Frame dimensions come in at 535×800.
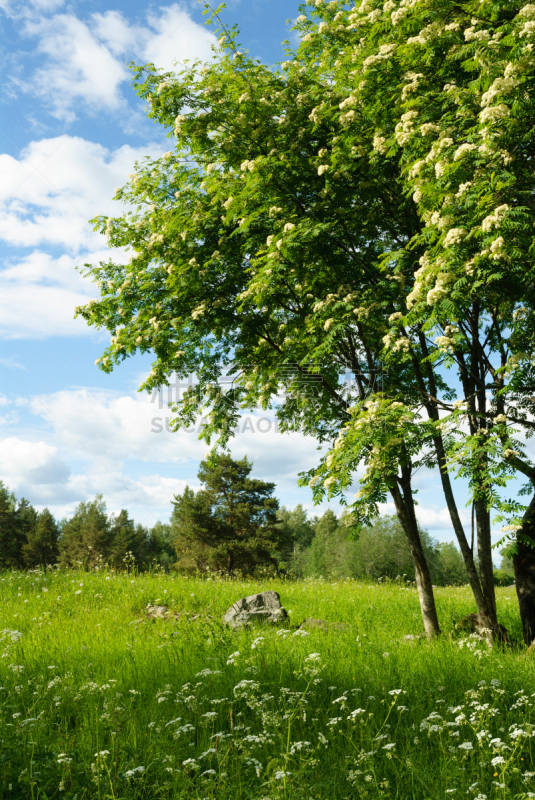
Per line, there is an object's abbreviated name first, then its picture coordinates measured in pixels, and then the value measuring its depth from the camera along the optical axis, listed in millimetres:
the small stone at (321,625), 9352
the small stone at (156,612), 11223
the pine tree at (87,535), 58094
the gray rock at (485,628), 8930
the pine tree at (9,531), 56791
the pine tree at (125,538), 57853
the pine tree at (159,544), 72750
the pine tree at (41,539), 58531
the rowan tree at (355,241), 6770
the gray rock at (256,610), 9852
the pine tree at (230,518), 40281
